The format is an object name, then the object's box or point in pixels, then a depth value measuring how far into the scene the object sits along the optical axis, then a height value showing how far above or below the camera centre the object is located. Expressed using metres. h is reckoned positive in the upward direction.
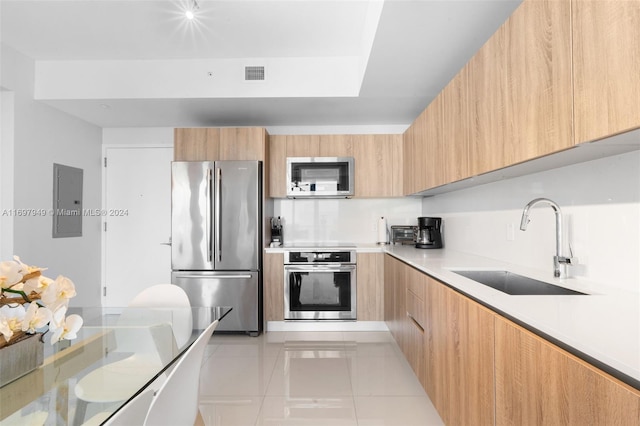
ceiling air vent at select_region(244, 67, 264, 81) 3.08 +1.37
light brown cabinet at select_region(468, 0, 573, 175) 1.12 +0.53
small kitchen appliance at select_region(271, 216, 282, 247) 3.65 -0.17
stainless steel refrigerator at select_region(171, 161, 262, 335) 3.31 -0.18
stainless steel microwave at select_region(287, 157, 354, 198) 3.62 +0.46
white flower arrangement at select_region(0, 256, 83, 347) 1.01 -0.27
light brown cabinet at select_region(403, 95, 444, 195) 2.41 +0.57
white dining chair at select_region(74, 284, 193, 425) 1.02 -0.54
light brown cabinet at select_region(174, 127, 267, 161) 3.43 +0.77
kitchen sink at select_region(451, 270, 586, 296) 1.48 -0.35
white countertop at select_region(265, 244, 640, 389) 0.70 -0.30
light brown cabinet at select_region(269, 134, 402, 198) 3.70 +0.71
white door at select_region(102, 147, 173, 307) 4.07 +0.04
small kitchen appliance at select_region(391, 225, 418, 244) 3.73 -0.21
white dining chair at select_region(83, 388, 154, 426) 0.77 -0.53
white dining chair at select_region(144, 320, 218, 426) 0.86 -0.51
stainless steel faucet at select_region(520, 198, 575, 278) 1.54 -0.06
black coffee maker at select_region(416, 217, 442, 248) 3.17 -0.16
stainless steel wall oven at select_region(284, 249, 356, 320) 3.38 -0.71
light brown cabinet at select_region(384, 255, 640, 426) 0.73 -0.49
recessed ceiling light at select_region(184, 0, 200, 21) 2.26 +1.48
